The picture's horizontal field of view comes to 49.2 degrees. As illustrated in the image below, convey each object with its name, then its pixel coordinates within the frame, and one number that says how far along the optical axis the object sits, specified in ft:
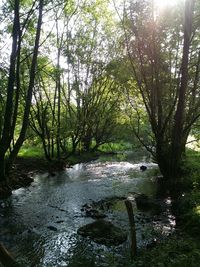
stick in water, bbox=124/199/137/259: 19.83
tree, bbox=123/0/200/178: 40.56
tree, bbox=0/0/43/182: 41.26
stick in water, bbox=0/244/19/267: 15.98
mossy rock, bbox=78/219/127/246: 24.70
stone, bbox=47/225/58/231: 27.70
